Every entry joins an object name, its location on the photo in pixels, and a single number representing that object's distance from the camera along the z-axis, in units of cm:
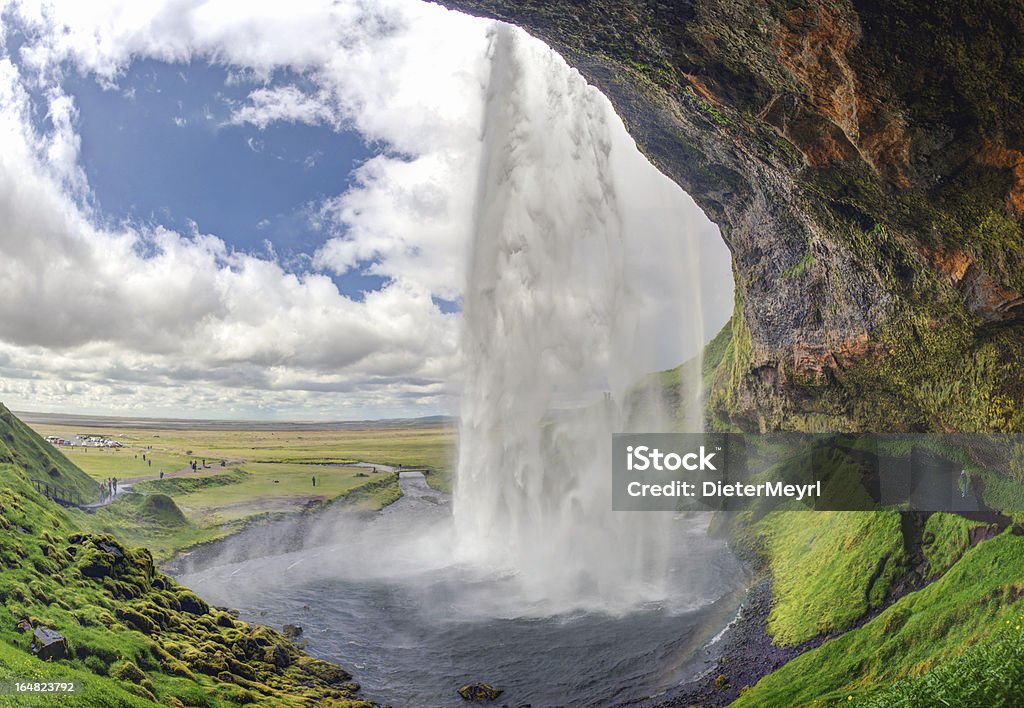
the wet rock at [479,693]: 1958
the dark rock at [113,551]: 2268
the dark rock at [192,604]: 2384
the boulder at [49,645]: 1580
